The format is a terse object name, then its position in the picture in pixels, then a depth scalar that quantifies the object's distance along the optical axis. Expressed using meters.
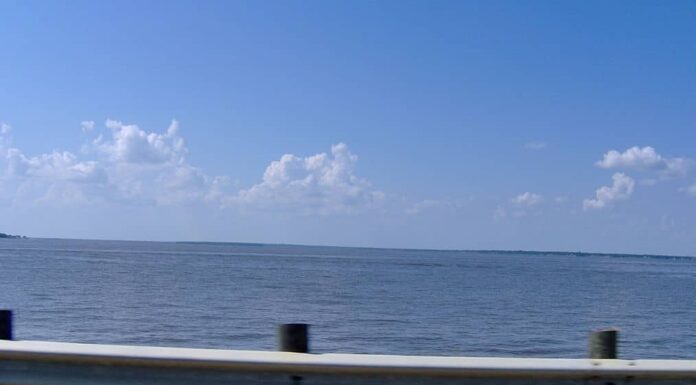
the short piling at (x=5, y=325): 5.66
